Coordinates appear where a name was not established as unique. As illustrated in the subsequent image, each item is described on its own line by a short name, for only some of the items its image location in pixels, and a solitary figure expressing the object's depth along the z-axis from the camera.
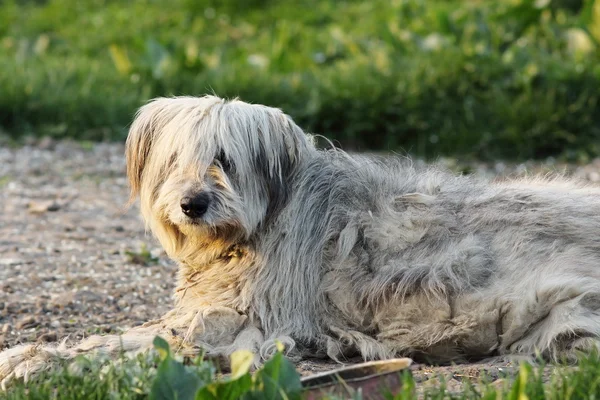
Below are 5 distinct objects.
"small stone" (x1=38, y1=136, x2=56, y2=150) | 19.73
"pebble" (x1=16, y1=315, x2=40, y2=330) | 11.08
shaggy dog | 9.36
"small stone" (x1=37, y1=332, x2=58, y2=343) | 10.66
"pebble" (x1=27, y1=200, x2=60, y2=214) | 15.87
